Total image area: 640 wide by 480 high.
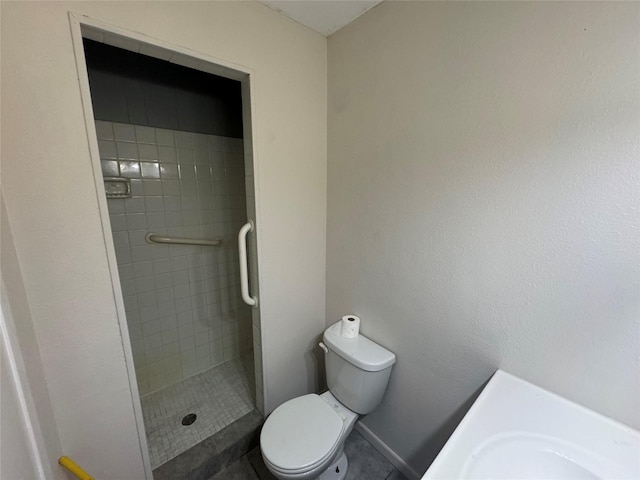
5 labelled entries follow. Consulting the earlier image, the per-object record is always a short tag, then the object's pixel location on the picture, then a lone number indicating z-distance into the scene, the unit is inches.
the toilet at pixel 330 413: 41.3
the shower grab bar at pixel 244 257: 49.1
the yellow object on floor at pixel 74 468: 34.9
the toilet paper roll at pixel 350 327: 53.7
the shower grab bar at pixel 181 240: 64.8
